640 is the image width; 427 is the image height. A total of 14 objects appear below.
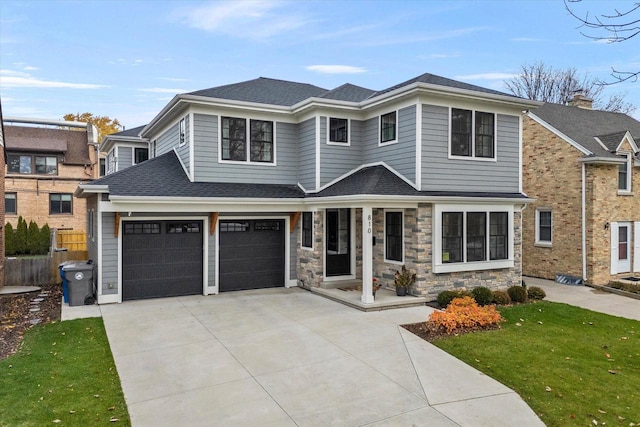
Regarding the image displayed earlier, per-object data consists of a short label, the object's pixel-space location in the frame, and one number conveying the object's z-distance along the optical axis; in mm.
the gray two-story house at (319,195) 11188
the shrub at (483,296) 11000
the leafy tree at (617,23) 4477
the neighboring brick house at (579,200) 14641
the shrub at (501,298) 11148
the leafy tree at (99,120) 38938
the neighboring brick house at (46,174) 26016
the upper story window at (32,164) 26266
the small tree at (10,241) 22328
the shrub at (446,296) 10684
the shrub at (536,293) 11938
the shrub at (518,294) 11508
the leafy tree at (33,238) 23031
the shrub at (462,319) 8605
